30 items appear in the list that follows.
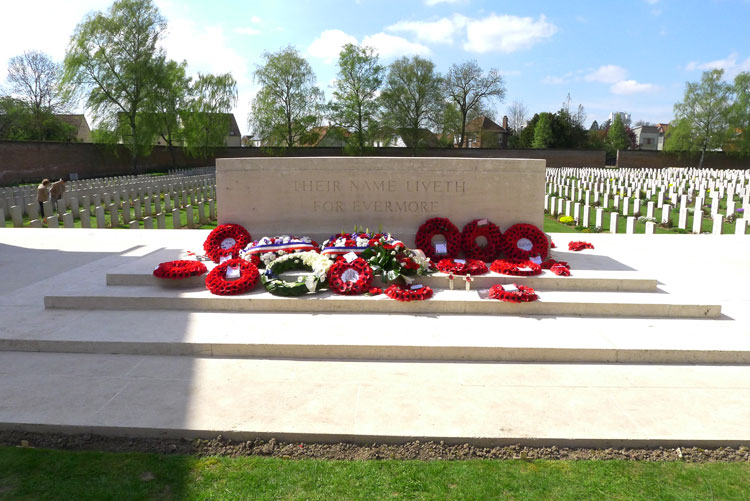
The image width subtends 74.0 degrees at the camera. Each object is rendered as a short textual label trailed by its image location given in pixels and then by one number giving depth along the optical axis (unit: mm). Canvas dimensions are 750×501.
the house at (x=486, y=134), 53562
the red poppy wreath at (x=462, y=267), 5828
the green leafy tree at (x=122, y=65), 34781
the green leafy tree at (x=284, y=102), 42312
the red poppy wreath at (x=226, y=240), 6738
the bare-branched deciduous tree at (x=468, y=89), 49344
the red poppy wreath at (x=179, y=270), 5656
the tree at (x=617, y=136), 58381
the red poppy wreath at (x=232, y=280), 5422
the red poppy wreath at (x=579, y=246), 7758
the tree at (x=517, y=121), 66688
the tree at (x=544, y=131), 50562
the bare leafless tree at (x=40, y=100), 43844
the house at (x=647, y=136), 80312
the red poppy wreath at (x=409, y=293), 5199
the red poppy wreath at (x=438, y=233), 6629
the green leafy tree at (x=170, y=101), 37406
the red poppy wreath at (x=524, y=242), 6500
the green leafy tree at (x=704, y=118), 47094
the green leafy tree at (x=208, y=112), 41906
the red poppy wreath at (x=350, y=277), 5438
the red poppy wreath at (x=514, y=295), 5148
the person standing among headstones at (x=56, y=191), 14846
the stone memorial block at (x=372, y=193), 6891
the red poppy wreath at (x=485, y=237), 6660
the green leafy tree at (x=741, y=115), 46594
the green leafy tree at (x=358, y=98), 43594
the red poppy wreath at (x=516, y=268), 5805
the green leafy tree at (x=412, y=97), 44938
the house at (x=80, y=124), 57391
